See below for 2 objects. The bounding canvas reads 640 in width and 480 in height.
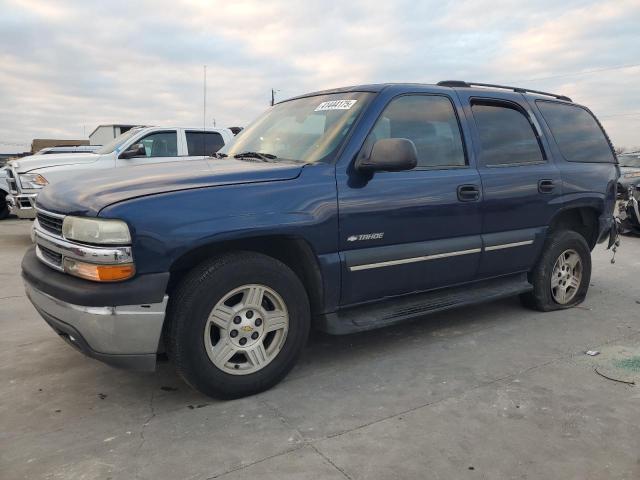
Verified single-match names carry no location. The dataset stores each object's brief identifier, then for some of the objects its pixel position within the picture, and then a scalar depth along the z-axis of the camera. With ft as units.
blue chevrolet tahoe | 9.07
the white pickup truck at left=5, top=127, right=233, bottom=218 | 27.58
